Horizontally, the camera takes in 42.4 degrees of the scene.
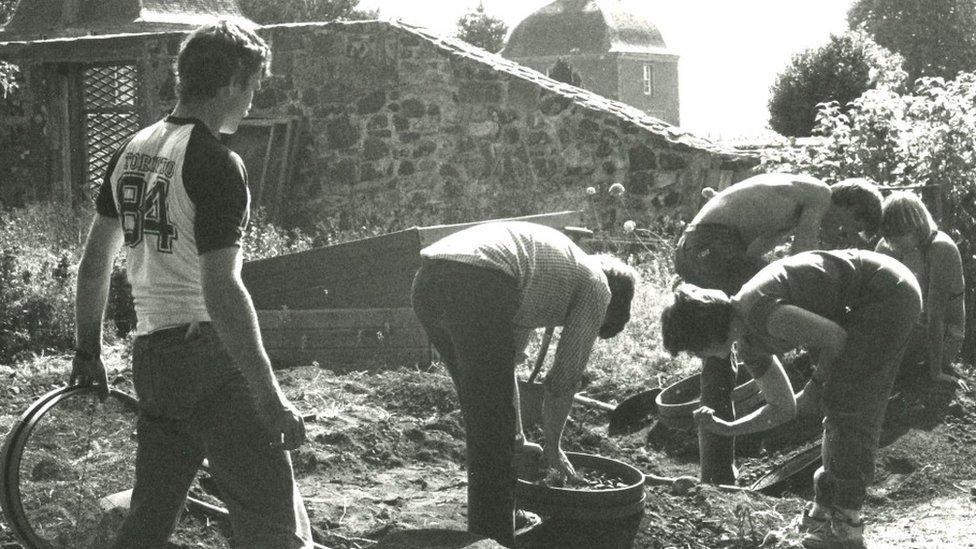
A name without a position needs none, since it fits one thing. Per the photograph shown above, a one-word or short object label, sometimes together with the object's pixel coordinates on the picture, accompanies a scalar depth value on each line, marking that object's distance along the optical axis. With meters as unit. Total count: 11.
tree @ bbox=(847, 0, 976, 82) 44.91
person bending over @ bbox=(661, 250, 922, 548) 4.56
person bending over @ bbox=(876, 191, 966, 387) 7.00
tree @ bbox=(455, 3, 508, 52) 46.66
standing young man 3.09
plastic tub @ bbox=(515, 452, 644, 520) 4.33
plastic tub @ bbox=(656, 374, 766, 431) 5.38
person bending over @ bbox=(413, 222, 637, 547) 4.31
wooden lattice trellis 14.84
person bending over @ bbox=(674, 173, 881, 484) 6.08
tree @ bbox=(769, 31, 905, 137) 21.98
